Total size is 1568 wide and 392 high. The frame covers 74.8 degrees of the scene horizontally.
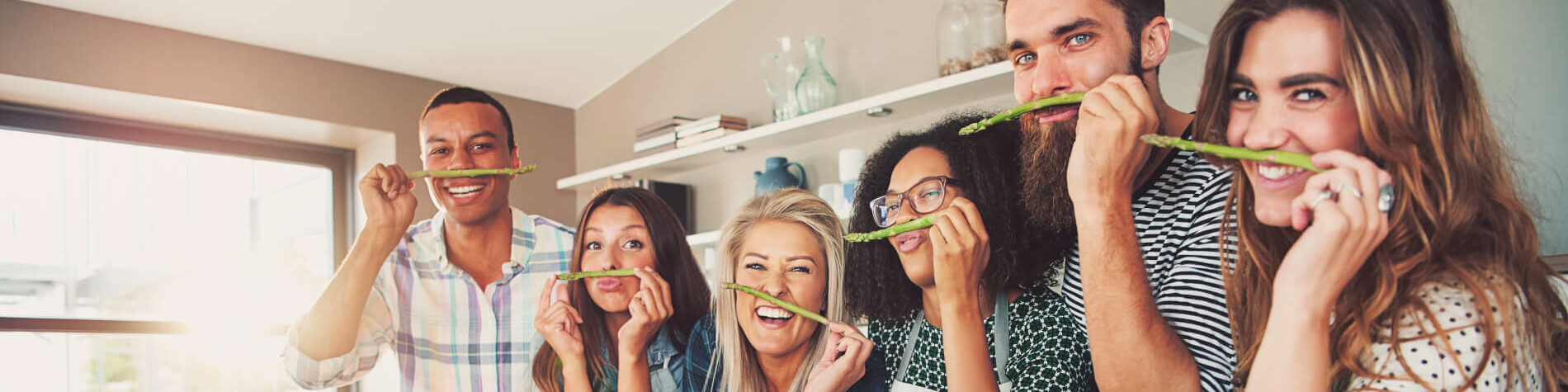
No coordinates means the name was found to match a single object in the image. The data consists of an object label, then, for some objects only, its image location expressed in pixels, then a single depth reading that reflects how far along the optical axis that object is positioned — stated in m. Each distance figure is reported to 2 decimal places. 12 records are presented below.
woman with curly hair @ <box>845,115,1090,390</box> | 1.52
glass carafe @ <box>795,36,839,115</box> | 3.78
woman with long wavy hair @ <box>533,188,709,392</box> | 2.14
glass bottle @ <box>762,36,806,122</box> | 3.90
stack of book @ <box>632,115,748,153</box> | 4.10
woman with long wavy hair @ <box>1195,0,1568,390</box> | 0.99
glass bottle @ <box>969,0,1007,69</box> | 3.14
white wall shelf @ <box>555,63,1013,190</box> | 3.14
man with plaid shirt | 2.37
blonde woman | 1.95
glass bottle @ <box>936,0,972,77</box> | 3.26
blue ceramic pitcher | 3.89
